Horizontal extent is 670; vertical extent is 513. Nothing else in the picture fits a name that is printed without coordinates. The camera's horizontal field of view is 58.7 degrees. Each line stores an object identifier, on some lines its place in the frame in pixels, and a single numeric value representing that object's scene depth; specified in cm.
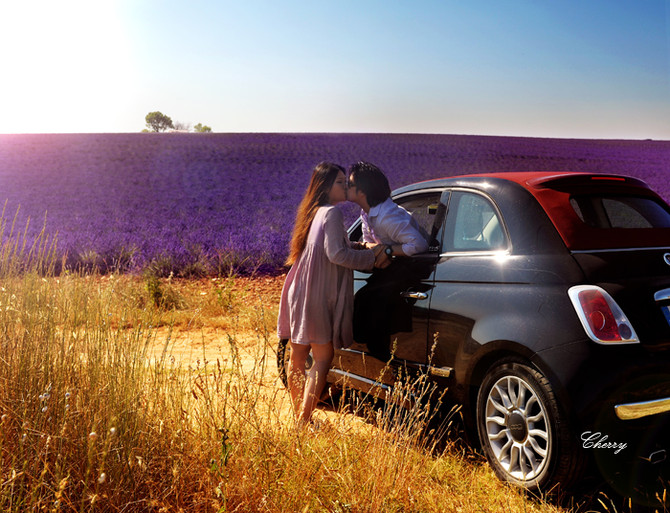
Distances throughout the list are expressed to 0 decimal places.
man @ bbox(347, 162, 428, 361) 416
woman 415
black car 288
